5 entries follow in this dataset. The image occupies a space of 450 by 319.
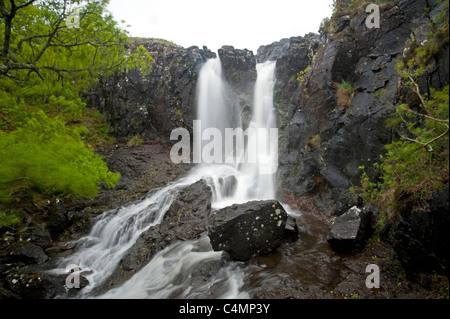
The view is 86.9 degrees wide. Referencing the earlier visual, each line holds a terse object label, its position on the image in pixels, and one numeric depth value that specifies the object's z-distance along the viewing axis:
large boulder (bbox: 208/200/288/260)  7.02
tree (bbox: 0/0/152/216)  5.65
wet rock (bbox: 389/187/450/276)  4.42
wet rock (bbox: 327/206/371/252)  6.71
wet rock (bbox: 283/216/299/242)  7.96
